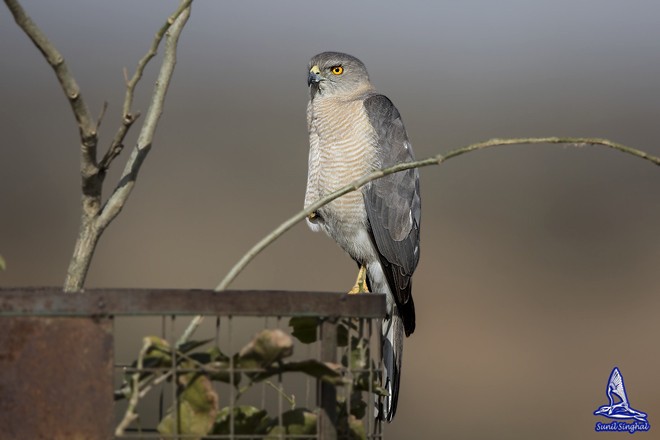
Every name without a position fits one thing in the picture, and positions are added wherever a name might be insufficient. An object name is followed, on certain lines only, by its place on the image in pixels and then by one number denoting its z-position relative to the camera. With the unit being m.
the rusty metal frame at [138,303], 8.92
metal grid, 8.92
